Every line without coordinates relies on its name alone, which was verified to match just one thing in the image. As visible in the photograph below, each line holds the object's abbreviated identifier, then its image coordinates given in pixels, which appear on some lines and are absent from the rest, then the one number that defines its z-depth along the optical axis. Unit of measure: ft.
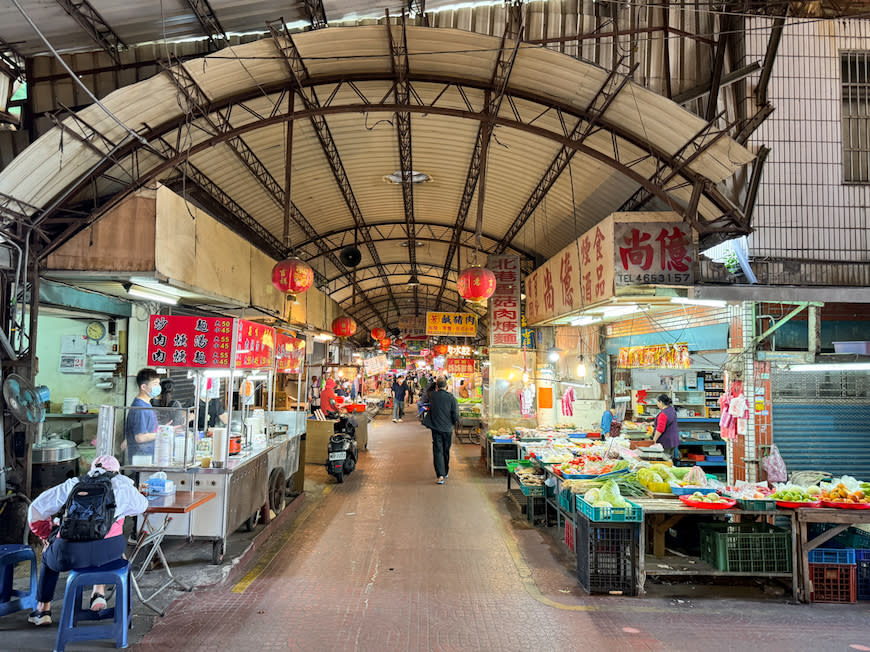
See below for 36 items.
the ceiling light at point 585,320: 33.24
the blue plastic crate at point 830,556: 17.31
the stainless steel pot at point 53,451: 24.02
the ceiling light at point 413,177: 40.34
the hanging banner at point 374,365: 73.78
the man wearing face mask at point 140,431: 20.02
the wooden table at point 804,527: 17.10
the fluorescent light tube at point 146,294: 24.09
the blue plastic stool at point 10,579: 14.90
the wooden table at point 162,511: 16.17
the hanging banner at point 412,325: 85.35
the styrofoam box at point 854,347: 22.15
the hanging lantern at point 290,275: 26.09
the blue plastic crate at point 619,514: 17.26
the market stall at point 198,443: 19.61
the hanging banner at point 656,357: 30.37
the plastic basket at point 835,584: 17.10
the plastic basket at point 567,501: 21.13
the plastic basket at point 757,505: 18.01
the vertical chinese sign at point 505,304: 42.29
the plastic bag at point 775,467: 23.43
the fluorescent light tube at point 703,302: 22.67
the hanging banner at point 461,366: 75.77
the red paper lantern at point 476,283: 25.82
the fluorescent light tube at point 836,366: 21.75
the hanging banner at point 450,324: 60.44
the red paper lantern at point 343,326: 56.24
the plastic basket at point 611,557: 17.44
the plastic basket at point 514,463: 29.89
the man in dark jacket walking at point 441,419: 34.68
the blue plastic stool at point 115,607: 13.26
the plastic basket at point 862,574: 17.38
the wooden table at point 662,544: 17.40
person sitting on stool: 13.52
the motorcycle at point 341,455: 34.19
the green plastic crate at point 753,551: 17.57
